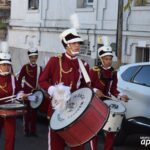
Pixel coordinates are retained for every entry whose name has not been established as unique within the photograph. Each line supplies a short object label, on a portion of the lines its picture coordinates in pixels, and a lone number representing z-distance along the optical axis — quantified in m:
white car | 8.92
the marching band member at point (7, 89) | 8.03
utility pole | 13.56
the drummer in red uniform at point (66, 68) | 6.46
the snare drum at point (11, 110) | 7.88
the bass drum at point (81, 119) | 5.78
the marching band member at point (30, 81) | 10.89
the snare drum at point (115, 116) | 7.68
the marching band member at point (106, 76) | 8.14
